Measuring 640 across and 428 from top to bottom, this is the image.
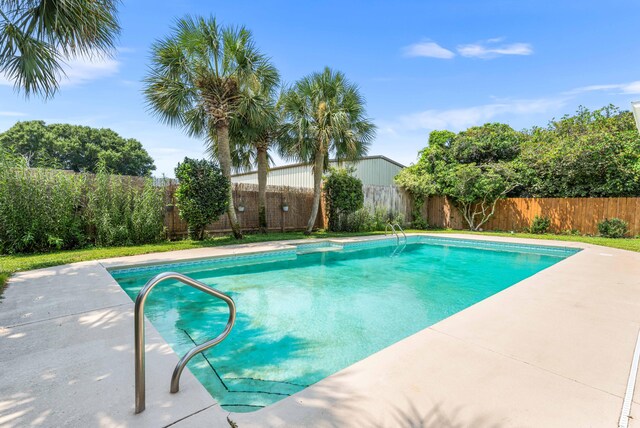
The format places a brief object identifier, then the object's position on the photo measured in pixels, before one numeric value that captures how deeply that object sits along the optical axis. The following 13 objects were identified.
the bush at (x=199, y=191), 8.17
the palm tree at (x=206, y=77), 7.94
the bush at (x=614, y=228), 10.80
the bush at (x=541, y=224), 12.62
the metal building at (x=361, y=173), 16.25
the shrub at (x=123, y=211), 7.41
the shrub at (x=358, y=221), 12.21
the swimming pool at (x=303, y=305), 2.70
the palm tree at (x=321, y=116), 10.04
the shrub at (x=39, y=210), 6.31
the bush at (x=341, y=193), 11.48
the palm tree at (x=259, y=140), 8.85
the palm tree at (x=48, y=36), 4.73
